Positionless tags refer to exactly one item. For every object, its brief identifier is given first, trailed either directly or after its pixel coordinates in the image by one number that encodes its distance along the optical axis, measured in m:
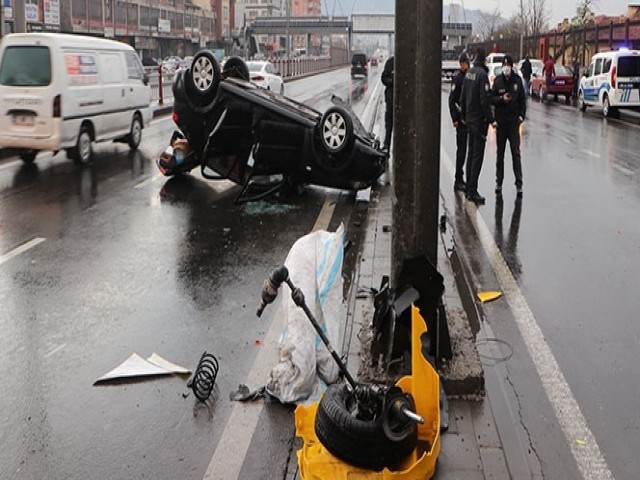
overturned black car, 10.42
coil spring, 4.75
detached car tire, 3.62
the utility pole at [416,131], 4.75
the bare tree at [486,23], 113.00
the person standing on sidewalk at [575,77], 34.58
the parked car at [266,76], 31.03
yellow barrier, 3.63
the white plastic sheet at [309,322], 4.64
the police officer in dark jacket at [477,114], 10.68
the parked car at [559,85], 34.62
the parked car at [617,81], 24.67
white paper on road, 5.09
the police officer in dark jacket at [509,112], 11.03
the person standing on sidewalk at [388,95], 13.01
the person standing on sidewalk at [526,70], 35.38
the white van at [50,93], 12.84
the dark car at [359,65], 59.91
